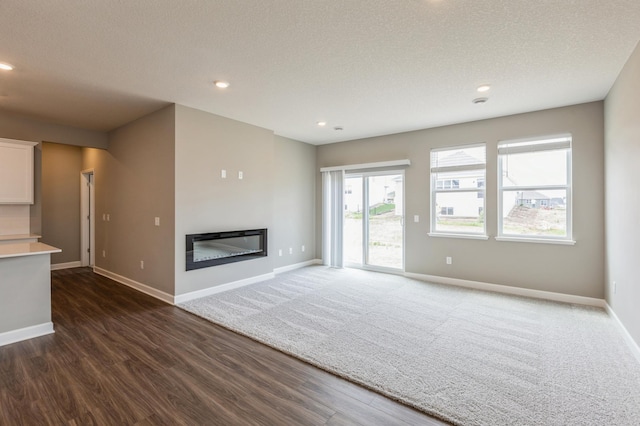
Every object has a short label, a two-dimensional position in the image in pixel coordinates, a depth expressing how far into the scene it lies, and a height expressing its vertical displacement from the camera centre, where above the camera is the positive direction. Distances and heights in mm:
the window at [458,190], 4820 +389
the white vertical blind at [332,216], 6301 -66
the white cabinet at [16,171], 4332 +631
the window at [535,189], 4168 +357
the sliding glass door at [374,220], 5723 -146
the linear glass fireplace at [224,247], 4188 -534
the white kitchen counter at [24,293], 2822 -791
